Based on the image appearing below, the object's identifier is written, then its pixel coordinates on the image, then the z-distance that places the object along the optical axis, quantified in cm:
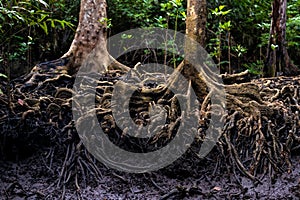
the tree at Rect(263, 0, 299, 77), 684
